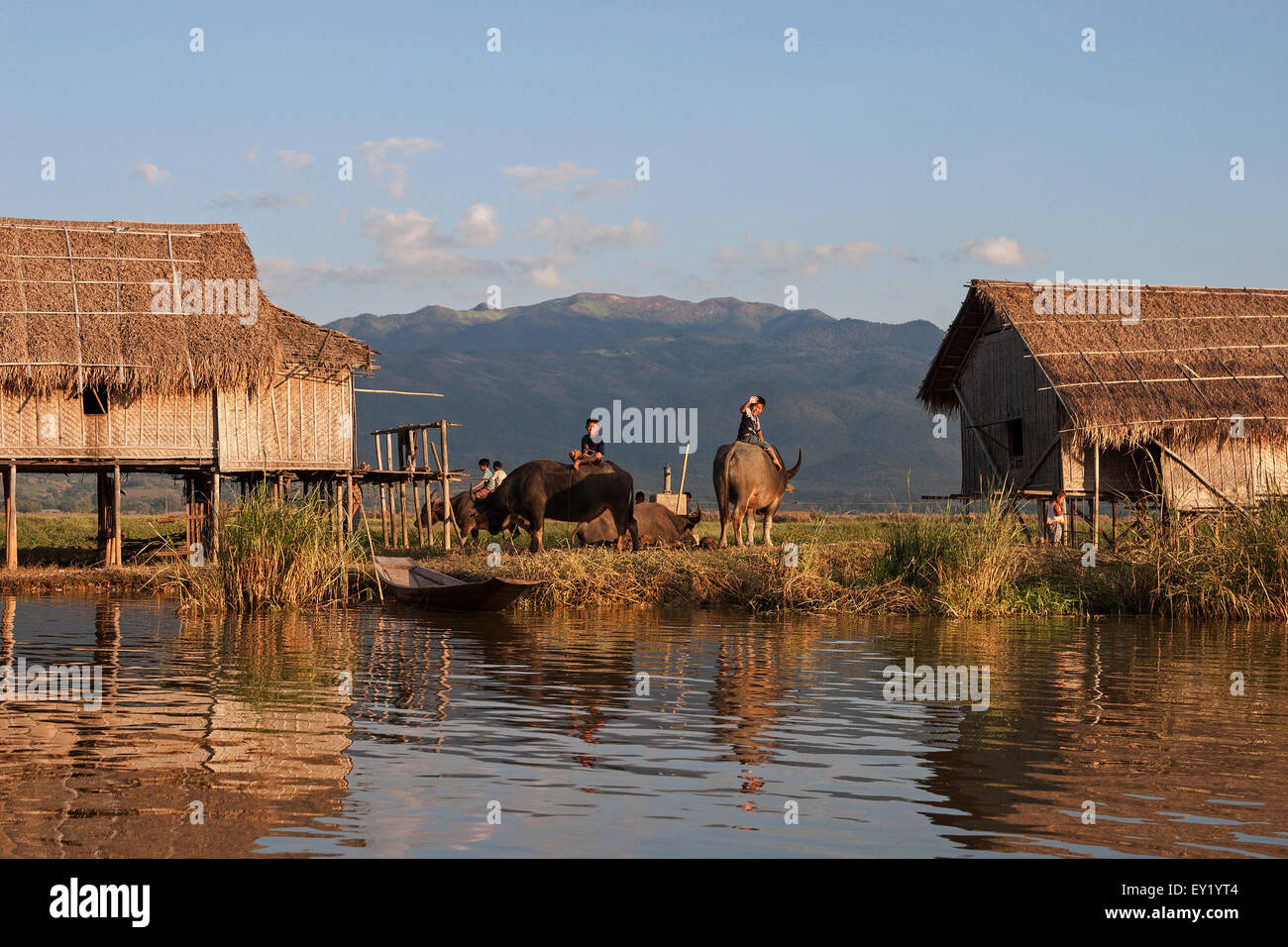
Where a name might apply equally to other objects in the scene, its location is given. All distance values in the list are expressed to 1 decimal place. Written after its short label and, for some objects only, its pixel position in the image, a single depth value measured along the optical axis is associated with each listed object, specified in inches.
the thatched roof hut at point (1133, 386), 1031.6
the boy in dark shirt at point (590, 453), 866.8
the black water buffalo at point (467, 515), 949.2
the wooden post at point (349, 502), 974.4
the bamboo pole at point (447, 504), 1047.0
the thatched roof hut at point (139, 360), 982.4
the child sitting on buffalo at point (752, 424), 876.6
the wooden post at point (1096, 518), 966.4
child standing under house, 949.8
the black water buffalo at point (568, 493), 867.4
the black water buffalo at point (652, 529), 979.3
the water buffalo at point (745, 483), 864.3
